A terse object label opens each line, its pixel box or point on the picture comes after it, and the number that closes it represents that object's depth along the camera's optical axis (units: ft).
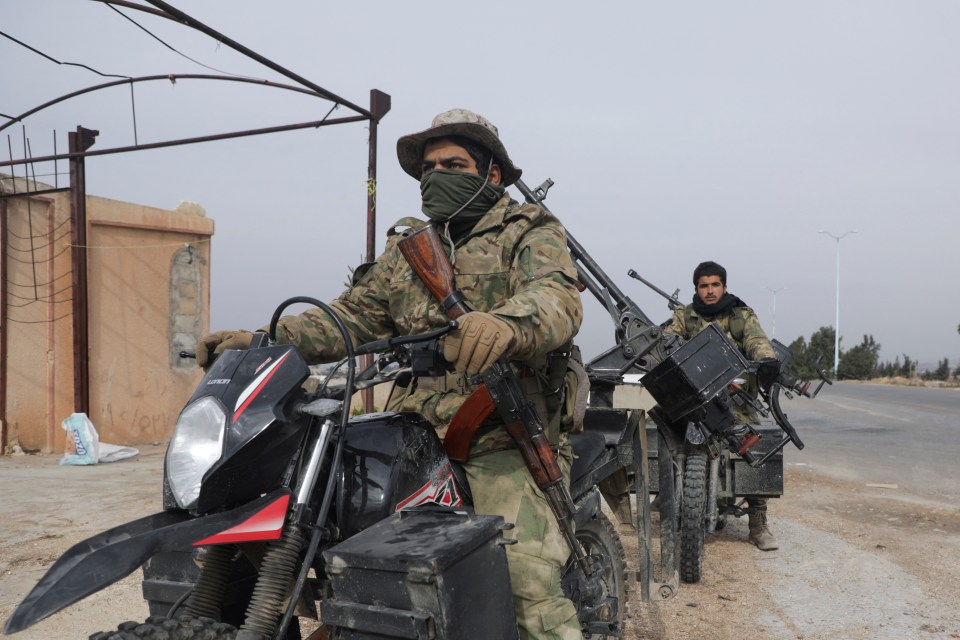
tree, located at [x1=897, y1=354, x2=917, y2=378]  155.12
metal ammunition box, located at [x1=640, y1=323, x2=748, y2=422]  15.53
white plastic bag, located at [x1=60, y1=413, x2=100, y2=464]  29.96
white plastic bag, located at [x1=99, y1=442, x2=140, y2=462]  30.96
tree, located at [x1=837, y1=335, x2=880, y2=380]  154.51
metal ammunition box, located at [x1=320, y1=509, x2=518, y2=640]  5.24
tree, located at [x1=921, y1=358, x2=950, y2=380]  143.95
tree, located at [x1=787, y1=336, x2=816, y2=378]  150.84
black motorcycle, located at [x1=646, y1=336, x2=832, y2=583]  16.30
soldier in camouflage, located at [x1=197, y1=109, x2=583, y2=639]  7.60
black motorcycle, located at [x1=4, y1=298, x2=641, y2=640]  5.22
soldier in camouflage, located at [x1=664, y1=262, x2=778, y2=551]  19.66
